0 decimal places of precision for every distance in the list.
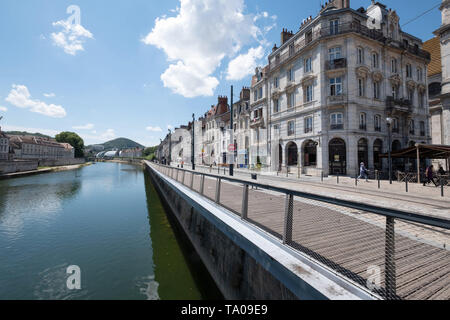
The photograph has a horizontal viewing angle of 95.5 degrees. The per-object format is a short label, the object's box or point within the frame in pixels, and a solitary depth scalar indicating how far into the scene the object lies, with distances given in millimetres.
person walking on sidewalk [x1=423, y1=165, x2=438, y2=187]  13859
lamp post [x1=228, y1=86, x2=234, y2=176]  16561
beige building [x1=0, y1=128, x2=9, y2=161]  61303
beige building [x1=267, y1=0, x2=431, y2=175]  20609
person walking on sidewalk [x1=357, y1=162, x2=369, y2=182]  17773
